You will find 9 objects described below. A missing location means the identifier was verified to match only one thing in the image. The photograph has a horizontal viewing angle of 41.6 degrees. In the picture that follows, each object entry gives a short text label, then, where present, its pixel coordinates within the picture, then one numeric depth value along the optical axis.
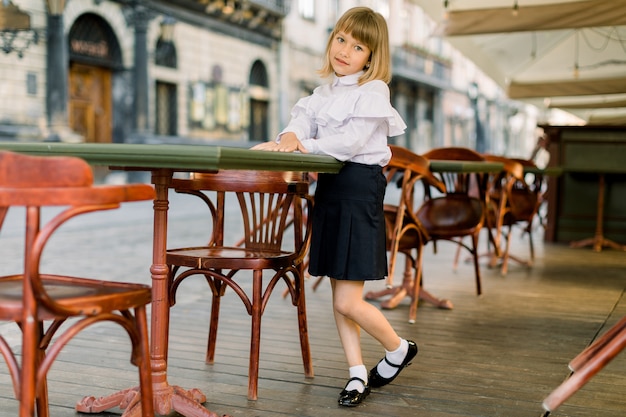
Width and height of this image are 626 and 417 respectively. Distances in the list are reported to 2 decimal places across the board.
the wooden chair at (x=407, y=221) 3.93
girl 2.63
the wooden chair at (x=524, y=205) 6.38
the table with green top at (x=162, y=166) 1.94
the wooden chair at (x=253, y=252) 2.72
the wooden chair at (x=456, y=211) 4.64
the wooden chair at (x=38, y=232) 1.66
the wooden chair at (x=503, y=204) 5.67
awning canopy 9.10
